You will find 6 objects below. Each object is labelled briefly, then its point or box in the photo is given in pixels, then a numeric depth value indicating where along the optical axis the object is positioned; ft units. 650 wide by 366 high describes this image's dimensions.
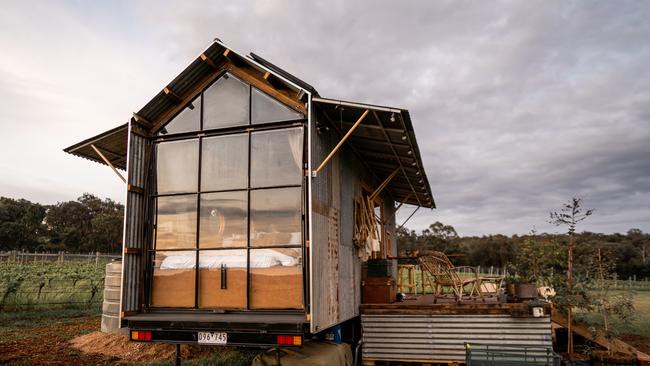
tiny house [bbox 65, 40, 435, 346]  17.99
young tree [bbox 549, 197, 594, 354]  23.40
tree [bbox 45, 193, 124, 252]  155.05
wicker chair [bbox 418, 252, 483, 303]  24.97
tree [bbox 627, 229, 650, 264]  153.33
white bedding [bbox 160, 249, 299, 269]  18.42
